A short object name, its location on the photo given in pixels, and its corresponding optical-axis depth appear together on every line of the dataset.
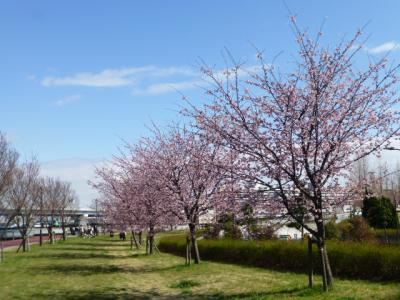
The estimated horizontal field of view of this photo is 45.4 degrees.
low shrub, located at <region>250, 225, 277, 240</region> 13.23
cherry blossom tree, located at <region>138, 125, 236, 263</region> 18.83
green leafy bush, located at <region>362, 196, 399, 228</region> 32.25
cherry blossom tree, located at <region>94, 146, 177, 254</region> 22.09
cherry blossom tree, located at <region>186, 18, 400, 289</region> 10.74
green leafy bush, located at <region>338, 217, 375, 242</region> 22.72
